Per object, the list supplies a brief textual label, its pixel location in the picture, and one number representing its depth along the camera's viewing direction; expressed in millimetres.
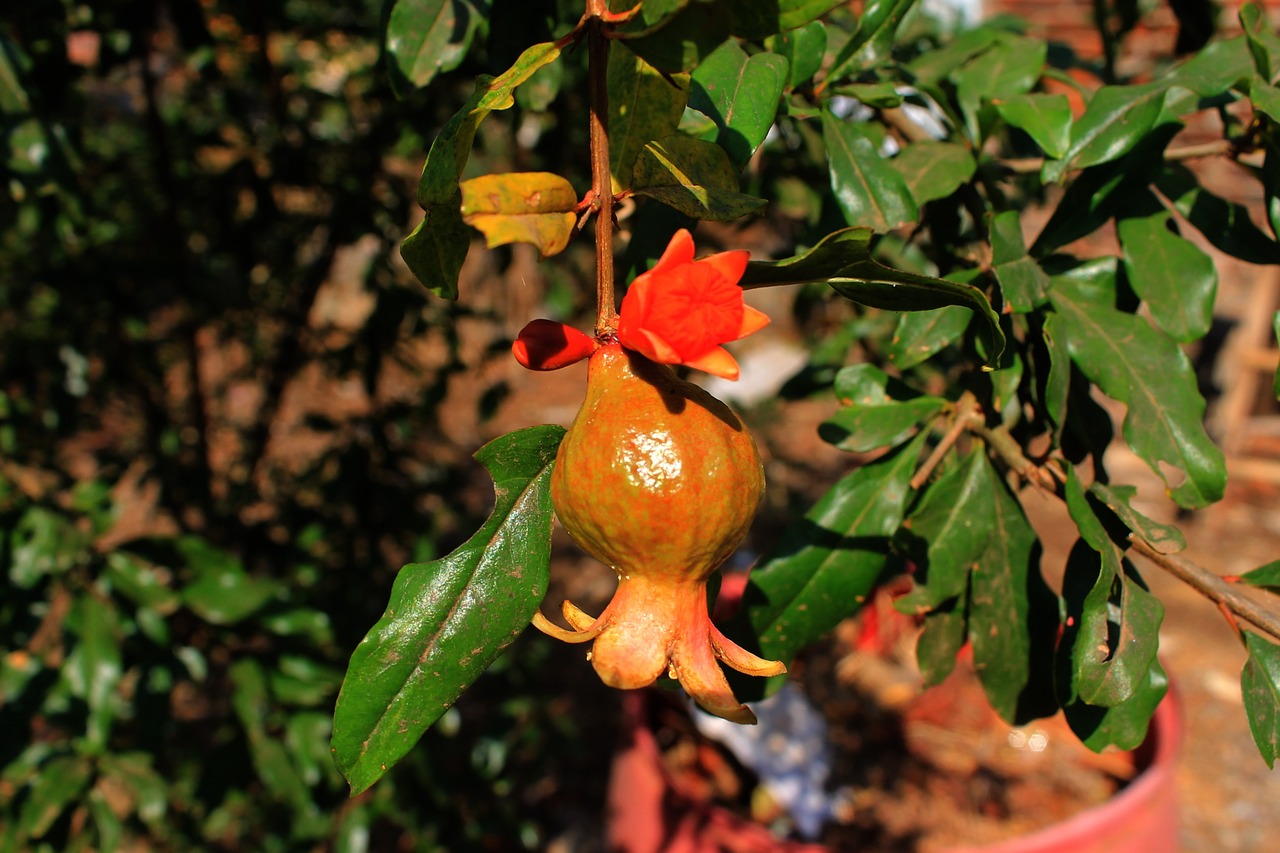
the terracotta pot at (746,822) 1146
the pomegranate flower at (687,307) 363
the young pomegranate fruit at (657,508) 374
